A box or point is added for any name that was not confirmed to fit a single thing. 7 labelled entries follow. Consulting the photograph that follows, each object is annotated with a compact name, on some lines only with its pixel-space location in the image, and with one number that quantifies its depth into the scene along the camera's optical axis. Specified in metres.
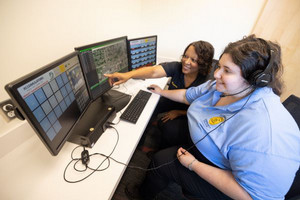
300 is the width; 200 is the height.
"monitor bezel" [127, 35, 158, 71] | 1.08
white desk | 0.54
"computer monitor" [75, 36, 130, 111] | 0.77
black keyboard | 0.90
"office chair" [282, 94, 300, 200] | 0.65
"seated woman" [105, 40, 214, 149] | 1.11
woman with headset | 0.53
